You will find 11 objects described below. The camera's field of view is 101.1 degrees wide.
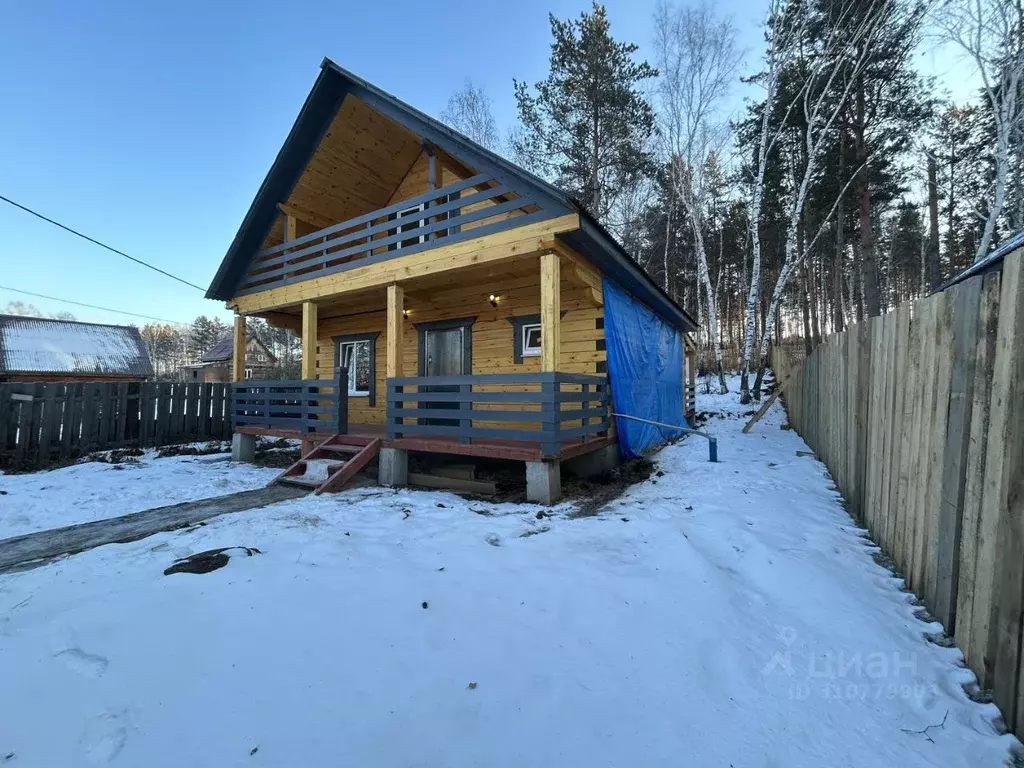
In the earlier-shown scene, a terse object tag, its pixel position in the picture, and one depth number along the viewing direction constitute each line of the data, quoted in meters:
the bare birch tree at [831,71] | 12.19
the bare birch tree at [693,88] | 14.95
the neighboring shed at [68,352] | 21.34
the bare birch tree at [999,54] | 10.66
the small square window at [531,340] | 8.30
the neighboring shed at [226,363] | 33.94
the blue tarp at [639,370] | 7.37
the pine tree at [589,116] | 16.67
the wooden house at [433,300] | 6.03
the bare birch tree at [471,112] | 19.23
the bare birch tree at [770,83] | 13.04
